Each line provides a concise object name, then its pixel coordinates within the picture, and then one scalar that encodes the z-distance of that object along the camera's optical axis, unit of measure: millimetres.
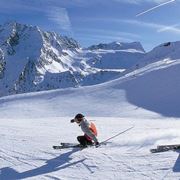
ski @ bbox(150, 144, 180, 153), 12188
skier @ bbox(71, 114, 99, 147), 13586
